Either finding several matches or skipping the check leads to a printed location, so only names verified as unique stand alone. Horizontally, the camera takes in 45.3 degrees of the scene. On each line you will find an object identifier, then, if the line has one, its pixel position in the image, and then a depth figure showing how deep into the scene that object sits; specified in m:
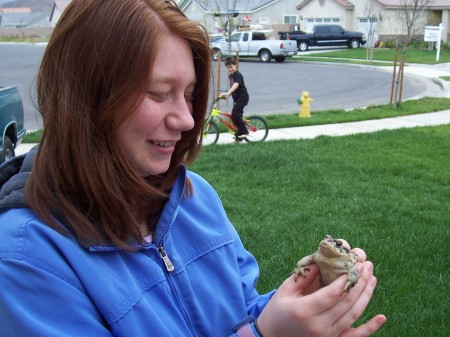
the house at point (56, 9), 90.25
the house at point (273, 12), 56.84
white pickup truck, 32.66
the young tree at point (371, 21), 33.60
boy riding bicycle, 9.82
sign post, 31.70
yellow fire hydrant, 12.59
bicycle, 9.85
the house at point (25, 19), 109.25
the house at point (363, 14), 43.66
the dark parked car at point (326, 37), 42.81
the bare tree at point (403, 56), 13.50
